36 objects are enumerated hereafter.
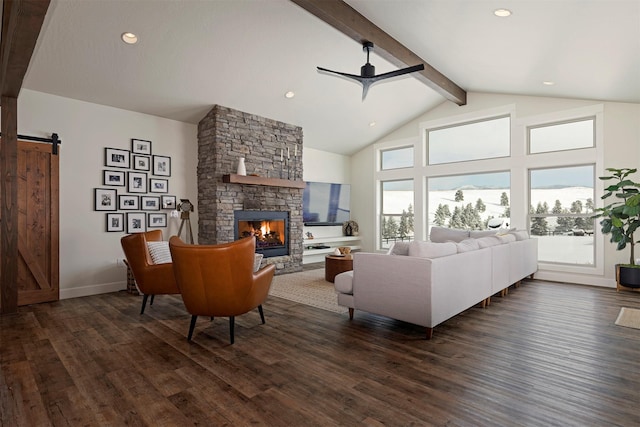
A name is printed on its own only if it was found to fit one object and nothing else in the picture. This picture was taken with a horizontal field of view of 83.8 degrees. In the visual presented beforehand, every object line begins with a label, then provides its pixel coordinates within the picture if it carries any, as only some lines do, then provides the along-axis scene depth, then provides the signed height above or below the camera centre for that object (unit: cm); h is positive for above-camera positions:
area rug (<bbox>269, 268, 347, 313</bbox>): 443 -111
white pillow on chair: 412 -45
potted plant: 484 -7
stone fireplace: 584 +53
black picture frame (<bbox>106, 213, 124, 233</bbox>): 518 -12
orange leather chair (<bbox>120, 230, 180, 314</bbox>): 397 -63
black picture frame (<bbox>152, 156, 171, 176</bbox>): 567 +78
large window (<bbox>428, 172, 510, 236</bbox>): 674 +27
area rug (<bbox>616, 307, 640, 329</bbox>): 357 -110
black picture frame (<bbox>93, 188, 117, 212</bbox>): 506 +22
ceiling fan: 378 +151
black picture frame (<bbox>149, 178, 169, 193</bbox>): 561 +46
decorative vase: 591 +77
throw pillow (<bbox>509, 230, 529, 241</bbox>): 553 -31
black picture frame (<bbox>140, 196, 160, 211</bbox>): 553 +17
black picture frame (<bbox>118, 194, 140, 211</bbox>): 530 +18
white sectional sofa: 317 -66
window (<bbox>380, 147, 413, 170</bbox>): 812 +132
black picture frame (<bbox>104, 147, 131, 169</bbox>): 516 +83
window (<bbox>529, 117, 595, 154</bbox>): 575 +132
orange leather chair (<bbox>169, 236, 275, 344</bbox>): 298 -55
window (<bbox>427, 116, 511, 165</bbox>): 669 +147
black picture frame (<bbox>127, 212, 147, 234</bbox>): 539 -12
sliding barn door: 448 -13
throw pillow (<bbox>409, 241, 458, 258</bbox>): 333 -33
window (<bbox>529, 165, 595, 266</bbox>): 581 +2
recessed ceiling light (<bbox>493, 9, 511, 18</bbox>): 348 +200
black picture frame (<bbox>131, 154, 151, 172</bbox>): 544 +80
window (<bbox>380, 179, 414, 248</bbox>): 824 +5
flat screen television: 790 +25
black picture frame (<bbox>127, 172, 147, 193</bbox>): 538 +49
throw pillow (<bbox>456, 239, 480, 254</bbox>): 377 -34
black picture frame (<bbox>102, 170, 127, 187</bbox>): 514 +52
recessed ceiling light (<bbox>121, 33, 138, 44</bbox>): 397 +199
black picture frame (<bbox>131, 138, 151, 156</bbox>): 545 +105
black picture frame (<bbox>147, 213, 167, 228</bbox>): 561 -10
